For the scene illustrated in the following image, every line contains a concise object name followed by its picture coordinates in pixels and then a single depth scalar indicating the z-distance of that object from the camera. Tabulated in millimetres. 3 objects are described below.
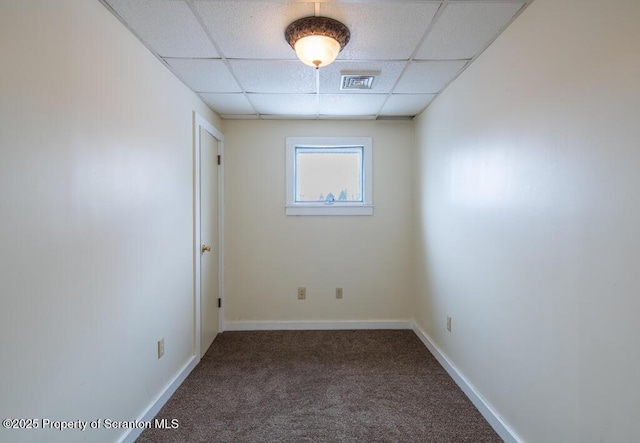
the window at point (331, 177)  3254
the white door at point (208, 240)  2684
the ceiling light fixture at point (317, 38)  1517
